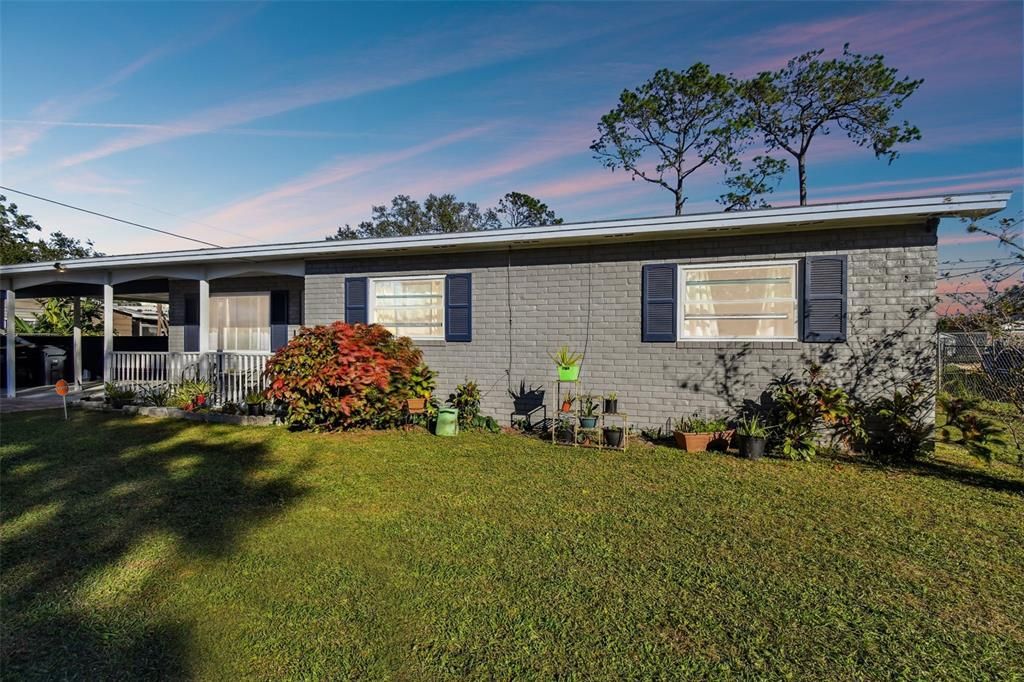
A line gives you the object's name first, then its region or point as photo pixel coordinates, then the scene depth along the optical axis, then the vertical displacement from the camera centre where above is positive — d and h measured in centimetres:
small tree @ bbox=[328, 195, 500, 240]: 3744 +953
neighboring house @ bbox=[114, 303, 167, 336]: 2072 +77
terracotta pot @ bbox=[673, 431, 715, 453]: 614 -123
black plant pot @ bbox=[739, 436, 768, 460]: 578 -122
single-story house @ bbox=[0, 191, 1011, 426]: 588 +62
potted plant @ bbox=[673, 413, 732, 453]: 615 -117
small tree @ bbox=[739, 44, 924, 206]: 1823 +933
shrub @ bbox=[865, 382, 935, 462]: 559 -94
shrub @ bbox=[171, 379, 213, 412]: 851 -100
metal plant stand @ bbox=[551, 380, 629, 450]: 648 -116
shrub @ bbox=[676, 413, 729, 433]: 630 -107
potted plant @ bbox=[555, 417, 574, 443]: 678 -125
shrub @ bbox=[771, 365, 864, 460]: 570 -85
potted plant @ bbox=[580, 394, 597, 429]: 665 -97
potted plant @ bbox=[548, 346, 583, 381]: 667 -36
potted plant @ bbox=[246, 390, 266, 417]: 807 -106
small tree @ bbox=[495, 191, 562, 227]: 3234 +878
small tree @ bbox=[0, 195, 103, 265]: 2756 +588
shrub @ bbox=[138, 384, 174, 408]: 889 -105
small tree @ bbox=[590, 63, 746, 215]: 2058 +917
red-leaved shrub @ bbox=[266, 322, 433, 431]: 692 -56
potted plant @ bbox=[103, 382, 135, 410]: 895 -107
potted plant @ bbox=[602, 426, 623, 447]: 633 -121
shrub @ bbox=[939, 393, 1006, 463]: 521 -89
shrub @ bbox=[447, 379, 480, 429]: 757 -96
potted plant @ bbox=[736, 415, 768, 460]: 578 -114
